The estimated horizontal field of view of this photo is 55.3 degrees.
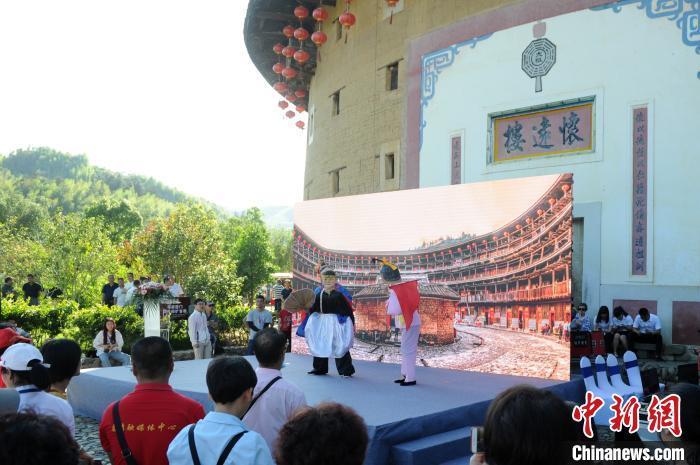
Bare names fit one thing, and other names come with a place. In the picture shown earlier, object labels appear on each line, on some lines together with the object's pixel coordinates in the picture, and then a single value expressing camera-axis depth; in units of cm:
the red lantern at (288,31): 1680
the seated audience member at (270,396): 347
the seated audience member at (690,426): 219
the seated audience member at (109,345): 995
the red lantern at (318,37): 1489
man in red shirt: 291
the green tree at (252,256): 3509
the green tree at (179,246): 2572
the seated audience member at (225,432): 248
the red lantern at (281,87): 1920
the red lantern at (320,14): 1531
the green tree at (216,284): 1894
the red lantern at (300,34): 1606
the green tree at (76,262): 1982
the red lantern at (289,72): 1741
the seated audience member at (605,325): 1045
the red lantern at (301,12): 1595
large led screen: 854
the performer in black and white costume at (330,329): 849
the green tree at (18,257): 2311
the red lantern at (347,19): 1405
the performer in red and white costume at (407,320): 789
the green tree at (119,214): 4634
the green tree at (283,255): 4912
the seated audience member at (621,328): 1023
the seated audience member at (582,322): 1054
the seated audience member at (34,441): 174
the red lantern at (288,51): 1651
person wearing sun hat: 308
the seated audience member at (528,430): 182
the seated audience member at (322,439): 192
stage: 555
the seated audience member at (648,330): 1012
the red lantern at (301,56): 1575
